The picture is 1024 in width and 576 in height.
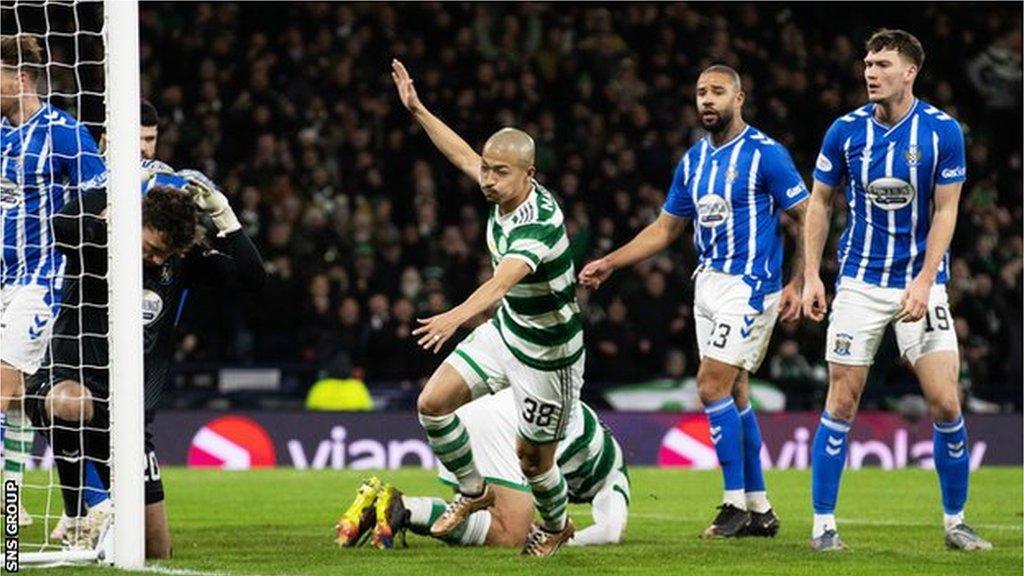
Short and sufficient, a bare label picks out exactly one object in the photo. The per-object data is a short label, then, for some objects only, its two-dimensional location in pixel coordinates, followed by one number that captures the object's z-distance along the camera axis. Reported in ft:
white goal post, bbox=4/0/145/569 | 50.62
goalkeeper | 53.67
